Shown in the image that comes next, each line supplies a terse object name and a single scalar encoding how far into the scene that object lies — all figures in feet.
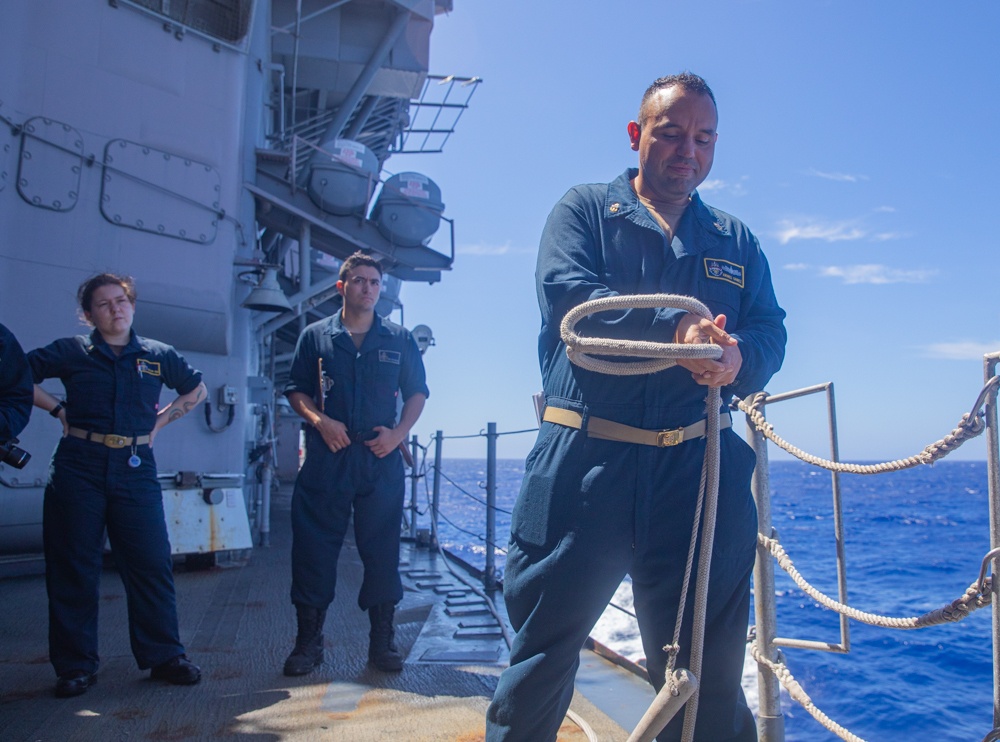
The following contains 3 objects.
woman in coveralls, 9.06
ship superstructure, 14.47
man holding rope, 4.78
